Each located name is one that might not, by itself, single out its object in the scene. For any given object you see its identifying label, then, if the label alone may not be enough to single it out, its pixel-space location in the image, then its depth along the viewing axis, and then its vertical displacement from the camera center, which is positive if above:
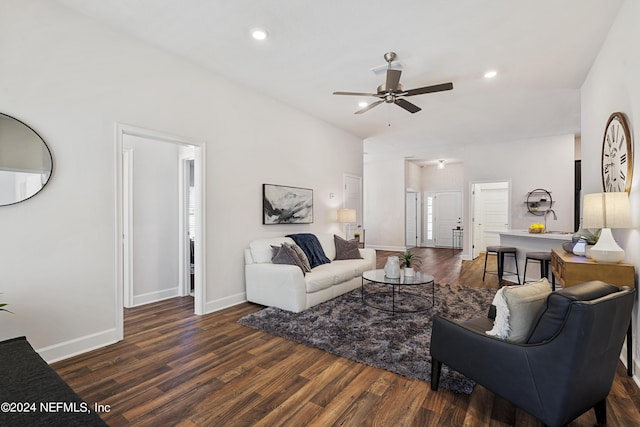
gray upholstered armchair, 1.46 -0.73
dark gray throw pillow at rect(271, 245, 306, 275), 4.05 -0.58
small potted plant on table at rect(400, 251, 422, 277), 3.88 -0.69
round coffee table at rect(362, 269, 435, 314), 3.77 -1.18
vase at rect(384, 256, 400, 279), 3.88 -0.70
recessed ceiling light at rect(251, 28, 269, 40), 3.00 +1.74
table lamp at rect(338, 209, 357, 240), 6.02 -0.05
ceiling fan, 3.29 +1.33
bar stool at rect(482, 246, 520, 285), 5.46 -0.76
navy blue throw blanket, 4.68 -0.54
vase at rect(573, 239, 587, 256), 3.10 -0.35
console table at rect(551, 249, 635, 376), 2.42 -0.49
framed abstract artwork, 4.62 +0.12
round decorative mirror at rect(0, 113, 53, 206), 2.38 +0.39
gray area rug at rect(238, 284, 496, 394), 2.50 -1.20
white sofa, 3.74 -0.87
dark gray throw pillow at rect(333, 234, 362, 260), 5.23 -0.62
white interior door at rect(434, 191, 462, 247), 10.57 -0.08
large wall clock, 2.59 +0.53
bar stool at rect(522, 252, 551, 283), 4.67 -0.69
